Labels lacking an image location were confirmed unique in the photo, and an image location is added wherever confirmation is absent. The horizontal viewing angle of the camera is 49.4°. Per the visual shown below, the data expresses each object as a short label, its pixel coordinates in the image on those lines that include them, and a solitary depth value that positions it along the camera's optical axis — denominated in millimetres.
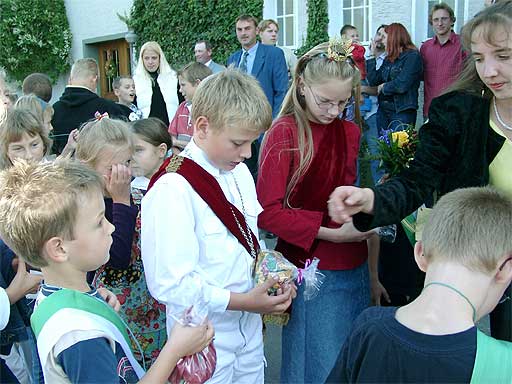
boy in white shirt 2141
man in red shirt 6917
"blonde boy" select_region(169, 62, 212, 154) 6090
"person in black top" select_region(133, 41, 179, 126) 7328
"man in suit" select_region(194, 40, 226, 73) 8969
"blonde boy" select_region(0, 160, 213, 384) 1684
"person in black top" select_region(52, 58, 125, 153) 5863
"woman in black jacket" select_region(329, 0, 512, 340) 2180
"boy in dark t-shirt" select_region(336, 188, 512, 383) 1448
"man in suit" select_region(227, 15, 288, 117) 7250
